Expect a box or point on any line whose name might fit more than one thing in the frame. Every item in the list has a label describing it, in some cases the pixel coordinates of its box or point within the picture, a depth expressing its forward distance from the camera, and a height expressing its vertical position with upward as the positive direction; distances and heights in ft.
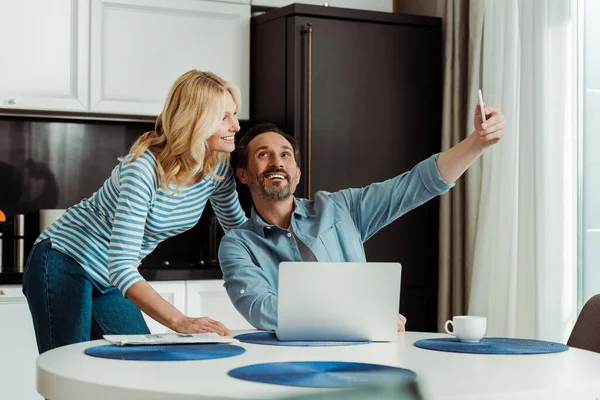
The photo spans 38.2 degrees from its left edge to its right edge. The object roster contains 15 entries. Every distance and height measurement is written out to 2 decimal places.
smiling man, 6.87 -0.12
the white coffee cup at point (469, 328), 5.51 -0.83
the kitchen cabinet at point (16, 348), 10.43 -1.83
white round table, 3.86 -0.88
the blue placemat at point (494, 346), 5.11 -0.91
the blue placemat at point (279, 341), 5.36 -0.91
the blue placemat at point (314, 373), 3.89 -0.84
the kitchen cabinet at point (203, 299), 11.29 -1.35
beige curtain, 11.76 +0.75
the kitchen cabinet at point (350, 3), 12.47 +2.87
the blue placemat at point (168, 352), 4.71 -0.88
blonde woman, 7.08 -0.11
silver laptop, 5.24 -0.63
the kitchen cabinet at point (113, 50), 11.27 +1.99
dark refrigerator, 11.68 +1.34
